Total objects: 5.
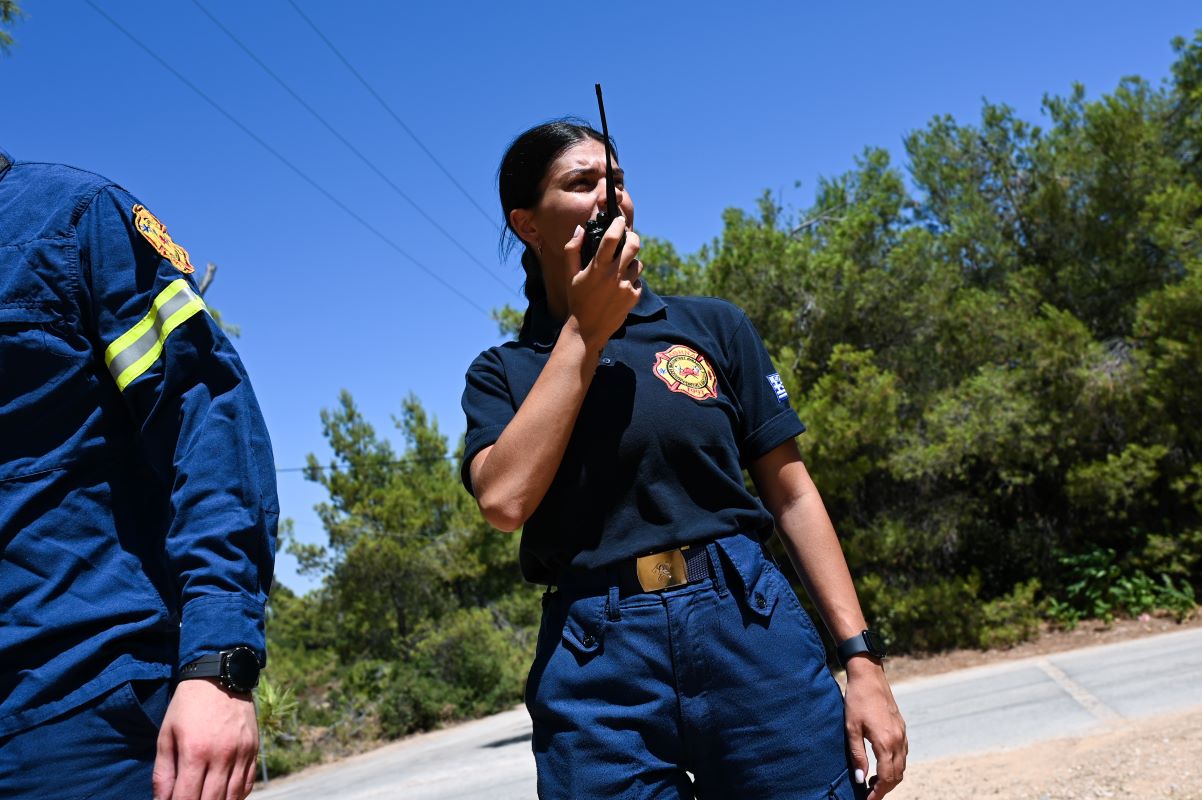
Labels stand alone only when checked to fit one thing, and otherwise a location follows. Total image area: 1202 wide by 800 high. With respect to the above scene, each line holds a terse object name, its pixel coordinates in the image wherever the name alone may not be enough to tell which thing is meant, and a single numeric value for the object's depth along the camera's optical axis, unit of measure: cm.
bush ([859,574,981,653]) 1417
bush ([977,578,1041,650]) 1403
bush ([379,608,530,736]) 1855
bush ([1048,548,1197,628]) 1371
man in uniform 140
